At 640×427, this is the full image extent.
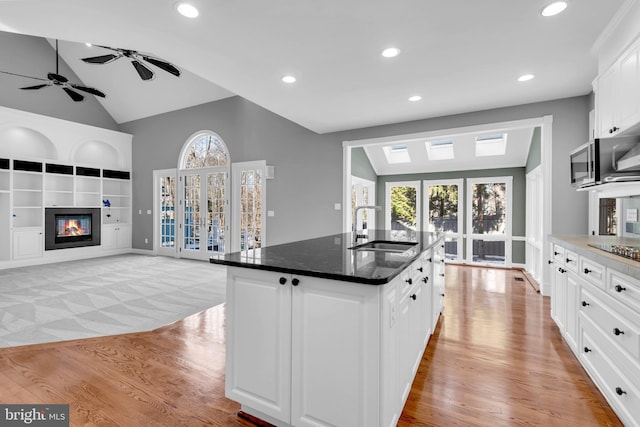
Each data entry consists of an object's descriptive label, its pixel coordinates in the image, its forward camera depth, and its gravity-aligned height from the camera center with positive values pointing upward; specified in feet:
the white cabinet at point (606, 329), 4.93 -2.22
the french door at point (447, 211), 21.79 +0.35
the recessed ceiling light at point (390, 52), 9.00 +4.92
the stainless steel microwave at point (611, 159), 6.91 +1.38
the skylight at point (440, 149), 20.60 +4.58
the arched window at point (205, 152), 22.57 +4.80
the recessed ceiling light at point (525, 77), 10.64 +4.93
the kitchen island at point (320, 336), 4.32 -1.90
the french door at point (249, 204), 20.48 +0.73
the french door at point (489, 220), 20.27 -0.29
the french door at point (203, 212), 22.27 +0.22
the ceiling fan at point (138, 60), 13.44 +6.97
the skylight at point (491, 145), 19.03 +4.55
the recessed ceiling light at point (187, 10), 7.09 +4.90
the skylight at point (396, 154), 22.13 +4.58
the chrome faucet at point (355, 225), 8.00 -0.26
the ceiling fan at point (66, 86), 16.16 +7.18
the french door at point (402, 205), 23.48 +0.85
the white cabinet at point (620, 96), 6.85 +3.01
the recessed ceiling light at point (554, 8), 6.94 +4.85
